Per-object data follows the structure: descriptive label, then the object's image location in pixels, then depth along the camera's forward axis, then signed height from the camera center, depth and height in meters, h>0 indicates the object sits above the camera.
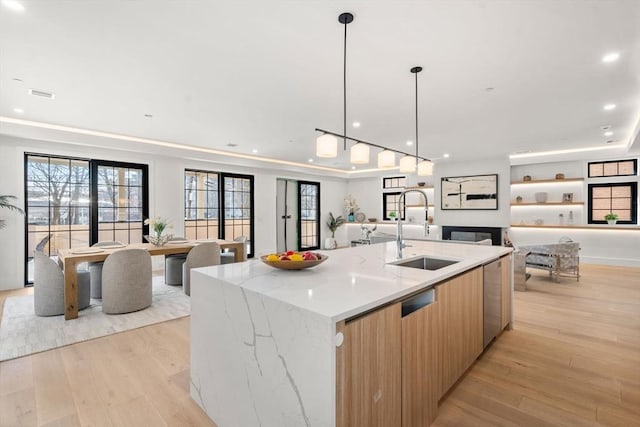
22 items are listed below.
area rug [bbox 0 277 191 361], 2.83 -1.24
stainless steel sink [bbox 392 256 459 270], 2.51 -0.46
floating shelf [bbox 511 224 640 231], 6.18 -0.37
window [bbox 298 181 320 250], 9.38 -0.15
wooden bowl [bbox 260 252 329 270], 1.86 -0.34
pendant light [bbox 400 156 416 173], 3.12 +0.49
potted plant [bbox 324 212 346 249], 10.02 -0.42
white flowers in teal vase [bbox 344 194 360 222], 10.55 +0.12
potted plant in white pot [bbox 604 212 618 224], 6.38 -0.17
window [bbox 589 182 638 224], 6.41 +0.19
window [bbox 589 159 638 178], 6.42 +0.92
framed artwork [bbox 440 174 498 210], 7.34 +0.46
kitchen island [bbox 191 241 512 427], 1.18 -0.62
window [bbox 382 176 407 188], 9.75 +0.95
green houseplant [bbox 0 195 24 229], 4.39 +0.09
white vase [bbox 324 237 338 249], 8.86 -0.97
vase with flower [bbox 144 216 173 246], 4.41 -0.38
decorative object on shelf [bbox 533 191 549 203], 7.07 +0.32
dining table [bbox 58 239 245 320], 3.40 -0.56
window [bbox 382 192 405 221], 9.91 +0.21
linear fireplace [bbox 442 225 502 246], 7.35 -0.59
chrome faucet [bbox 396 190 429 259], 2.42 -0.17
